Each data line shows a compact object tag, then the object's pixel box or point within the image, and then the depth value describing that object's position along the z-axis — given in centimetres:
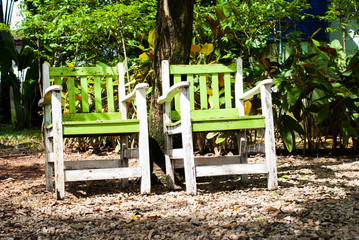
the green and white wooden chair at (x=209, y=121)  275
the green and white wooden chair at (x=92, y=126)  272
